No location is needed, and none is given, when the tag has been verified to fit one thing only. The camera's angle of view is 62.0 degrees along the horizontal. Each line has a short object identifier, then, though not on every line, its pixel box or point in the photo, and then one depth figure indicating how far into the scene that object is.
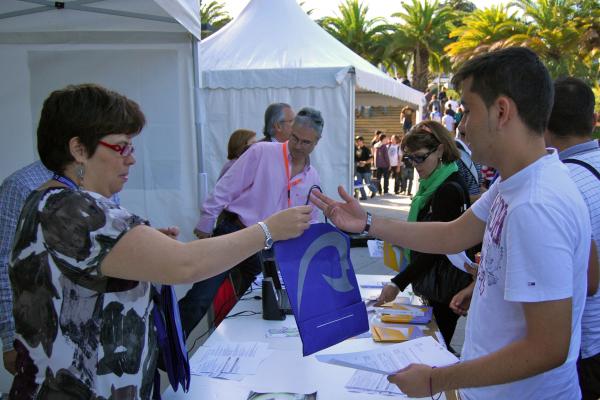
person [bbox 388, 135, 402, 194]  13.30
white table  1.80
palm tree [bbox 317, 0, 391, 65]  27.22
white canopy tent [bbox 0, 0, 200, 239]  3.87
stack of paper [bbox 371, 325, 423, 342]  2.21
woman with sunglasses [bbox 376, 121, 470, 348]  2.54
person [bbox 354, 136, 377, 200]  12.91
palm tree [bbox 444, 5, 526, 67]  24.56
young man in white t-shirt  1.07
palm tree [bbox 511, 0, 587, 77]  21.95
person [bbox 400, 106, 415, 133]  13.17
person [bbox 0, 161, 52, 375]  2.09
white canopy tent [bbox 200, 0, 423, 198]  6.29
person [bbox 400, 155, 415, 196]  13.27
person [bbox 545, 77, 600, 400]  1.77
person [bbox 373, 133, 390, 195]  13.10
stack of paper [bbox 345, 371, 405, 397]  1.79
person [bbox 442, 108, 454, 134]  13.22
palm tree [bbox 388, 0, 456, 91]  26.62
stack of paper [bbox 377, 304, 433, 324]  2.41
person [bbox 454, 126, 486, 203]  4.58
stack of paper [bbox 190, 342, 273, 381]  1.95
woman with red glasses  1.24
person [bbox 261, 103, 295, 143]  4.61
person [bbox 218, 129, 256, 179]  4.94
